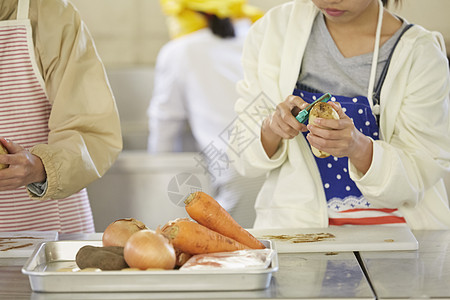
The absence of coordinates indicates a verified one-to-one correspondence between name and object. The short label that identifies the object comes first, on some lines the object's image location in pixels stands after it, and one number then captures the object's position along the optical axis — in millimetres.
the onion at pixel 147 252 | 1809
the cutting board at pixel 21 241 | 2067
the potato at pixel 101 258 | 1841
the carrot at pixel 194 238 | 1888
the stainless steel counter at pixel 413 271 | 1839
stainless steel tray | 1796
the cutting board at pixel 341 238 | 2083
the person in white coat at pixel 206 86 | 3979
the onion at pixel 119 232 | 1917
